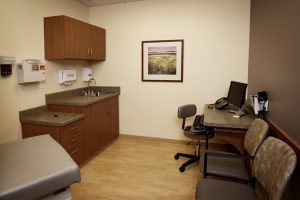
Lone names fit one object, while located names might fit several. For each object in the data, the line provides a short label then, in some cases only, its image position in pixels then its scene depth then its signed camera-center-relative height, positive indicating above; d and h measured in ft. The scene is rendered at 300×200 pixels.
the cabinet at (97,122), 10.28 -2.40
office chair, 9.70 -2.35
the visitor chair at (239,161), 6.24 -2.72
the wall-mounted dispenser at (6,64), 7.89 +0.55
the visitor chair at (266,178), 4.25 -2.21
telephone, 10.72 -1.20
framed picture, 12.46 +1.17
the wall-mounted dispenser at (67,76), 11.51 +0.15
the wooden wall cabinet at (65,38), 10.02 +2.04
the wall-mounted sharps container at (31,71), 8.75 +0.33
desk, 7.95 -1.85
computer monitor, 9.39 -0.65
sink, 12.73 -0.94
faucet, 13.46 -0.73
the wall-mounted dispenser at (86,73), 13.64 +0.39
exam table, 3.63 -1.77
